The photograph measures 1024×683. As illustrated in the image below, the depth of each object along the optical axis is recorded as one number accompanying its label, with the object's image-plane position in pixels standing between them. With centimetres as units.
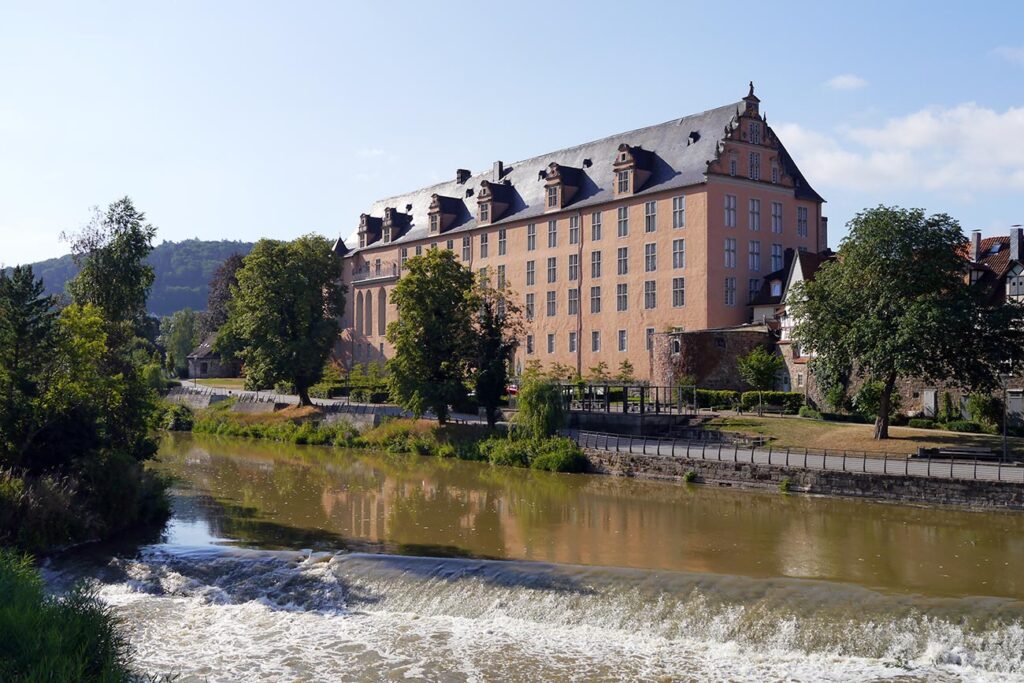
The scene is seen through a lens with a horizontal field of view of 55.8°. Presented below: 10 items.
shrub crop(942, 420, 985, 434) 4078
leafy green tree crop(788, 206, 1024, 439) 3666
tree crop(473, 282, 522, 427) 4978
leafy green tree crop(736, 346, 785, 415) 5219
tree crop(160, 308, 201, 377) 12541
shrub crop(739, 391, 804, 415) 4963
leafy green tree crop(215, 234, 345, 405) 6322
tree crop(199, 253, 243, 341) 10512
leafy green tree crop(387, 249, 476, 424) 4962
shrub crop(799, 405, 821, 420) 4638
